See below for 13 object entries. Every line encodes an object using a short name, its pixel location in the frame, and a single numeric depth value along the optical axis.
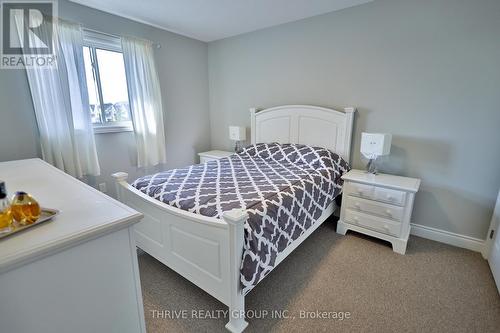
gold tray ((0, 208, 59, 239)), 0.68
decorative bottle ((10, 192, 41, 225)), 0.72
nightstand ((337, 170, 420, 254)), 2.14
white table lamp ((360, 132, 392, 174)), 2.27
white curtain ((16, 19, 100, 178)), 2.23
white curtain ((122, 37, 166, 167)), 2.86
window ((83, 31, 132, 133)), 2.62
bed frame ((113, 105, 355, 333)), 1.34
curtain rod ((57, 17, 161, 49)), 2.31
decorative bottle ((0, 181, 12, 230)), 0.69
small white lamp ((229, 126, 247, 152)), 3.49
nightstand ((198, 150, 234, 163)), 3.56
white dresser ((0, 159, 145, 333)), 0.61
